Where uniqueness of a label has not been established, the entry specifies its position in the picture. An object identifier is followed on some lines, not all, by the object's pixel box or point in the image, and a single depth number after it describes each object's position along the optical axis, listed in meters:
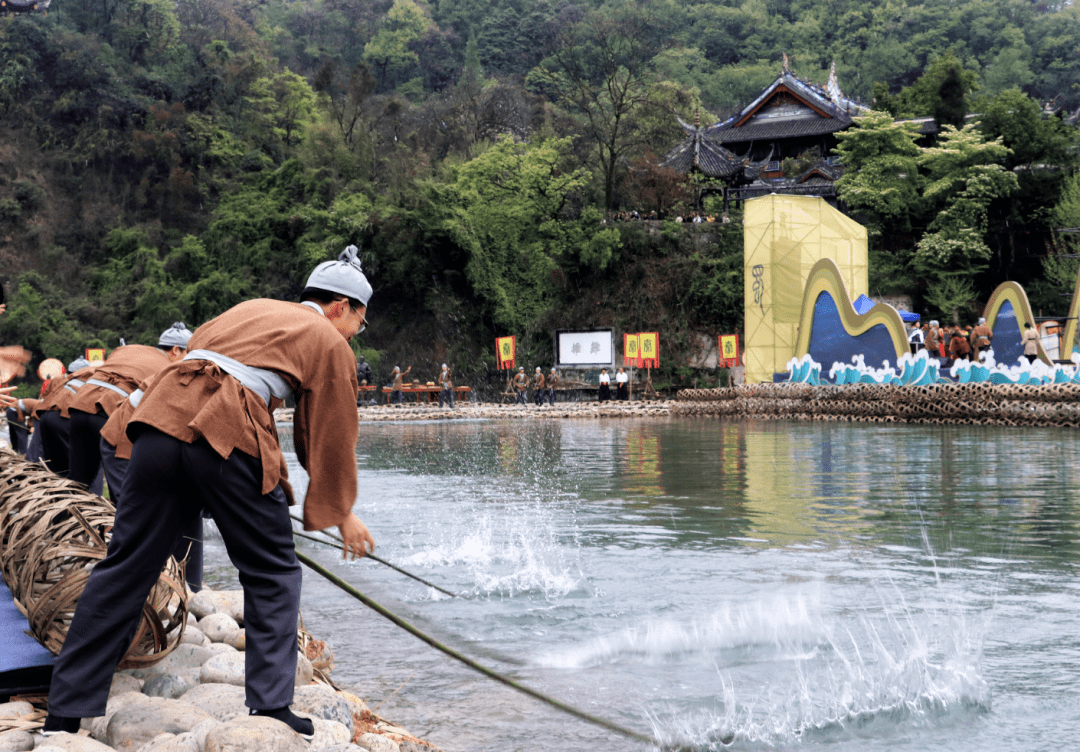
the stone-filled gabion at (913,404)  18.56
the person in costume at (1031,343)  19.58
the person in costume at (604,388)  33.53
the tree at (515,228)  40.28
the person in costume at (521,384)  34.89
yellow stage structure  27.36
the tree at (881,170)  36.81
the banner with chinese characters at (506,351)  37.16
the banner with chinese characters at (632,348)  34.22
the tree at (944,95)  40.19
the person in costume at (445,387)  33.66
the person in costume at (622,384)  33.91
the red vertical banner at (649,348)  34.31
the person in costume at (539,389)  34.56
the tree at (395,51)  63.91
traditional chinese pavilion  40.28
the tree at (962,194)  35.16
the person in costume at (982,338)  20.62
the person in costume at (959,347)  21.14
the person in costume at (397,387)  34.53
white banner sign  36.91
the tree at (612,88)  40.94
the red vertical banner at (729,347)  34.97
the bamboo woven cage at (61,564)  3.43
